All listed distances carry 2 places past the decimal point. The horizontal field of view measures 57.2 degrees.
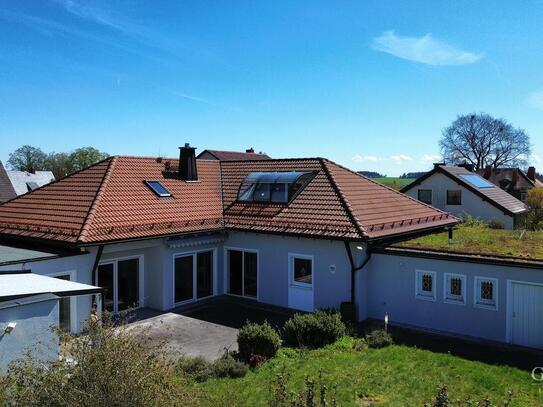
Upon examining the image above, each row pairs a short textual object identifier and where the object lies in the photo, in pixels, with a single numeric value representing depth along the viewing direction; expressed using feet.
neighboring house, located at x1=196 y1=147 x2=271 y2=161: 180.77
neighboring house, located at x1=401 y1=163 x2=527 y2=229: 125.59
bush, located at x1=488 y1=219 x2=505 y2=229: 115.65
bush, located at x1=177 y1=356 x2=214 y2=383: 40.96
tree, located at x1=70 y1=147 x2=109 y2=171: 296.92
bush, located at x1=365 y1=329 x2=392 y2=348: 49.55
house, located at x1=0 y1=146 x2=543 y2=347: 53.67
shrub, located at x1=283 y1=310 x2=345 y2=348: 50.19
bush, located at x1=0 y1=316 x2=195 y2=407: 22.39
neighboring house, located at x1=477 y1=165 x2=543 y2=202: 193.26
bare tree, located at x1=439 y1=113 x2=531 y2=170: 252.21
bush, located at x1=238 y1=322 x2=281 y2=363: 45.91
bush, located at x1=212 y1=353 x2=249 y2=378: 41.96
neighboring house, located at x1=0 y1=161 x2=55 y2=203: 191.23
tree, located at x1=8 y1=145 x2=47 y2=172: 304.09
